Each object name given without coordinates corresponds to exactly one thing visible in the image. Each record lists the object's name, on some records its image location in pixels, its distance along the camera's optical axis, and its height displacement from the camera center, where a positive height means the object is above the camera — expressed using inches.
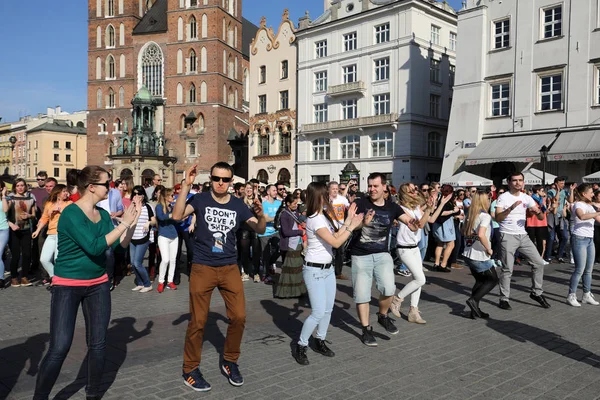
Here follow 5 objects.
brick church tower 2181.3 +418.1
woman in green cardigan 159.5 -30.5
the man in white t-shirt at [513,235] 325.4 -32.8
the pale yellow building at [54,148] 3221.0 +182.5
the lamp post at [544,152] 829.1 +46.9
